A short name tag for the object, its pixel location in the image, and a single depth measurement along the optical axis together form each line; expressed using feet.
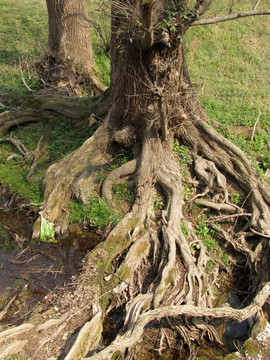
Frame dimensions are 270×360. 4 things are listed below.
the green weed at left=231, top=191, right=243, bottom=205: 22.37
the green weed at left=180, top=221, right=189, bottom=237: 20.35
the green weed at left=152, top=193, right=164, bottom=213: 21.77
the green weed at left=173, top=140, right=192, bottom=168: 24.00
